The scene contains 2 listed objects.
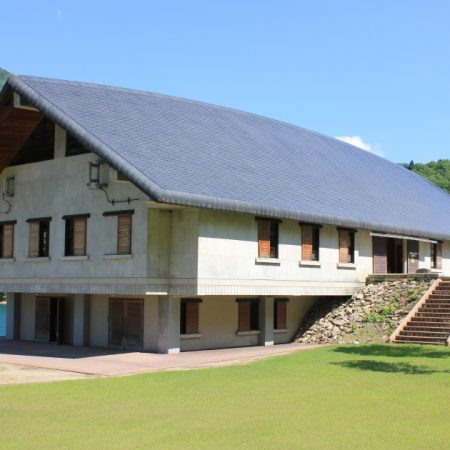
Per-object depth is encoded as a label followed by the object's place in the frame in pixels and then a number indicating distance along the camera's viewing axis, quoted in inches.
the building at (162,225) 940.6
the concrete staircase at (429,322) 1035.9
